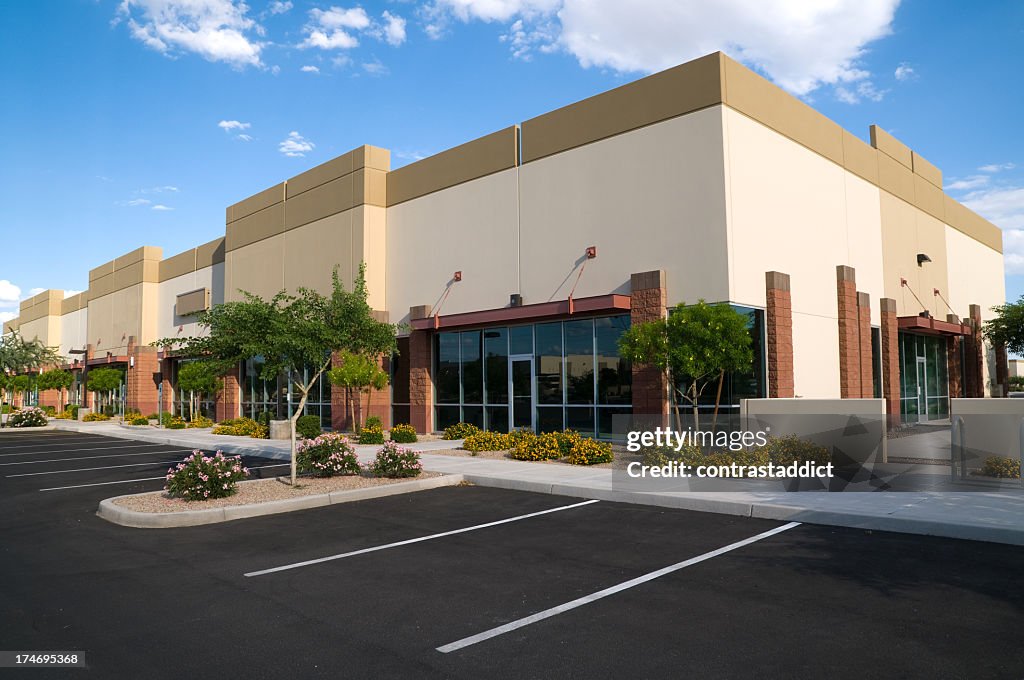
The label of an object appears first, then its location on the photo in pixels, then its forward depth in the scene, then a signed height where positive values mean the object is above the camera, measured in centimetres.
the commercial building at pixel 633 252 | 1817 +412
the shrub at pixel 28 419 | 3684 -149
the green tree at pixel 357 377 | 2300 +30
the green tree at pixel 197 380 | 3269 +38
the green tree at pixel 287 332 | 1349 +108
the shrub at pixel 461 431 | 2238 -147
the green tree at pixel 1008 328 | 2938 +204
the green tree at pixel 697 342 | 1523 +84
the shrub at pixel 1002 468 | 1185 -153
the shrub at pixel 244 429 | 2614 -158
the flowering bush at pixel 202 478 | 1126 -144
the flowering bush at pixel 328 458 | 1387 -140
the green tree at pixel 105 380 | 4303 +60
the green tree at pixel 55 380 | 4975 +75
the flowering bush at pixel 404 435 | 2161 -151
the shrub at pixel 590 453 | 1609 -160
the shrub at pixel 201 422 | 3319 -160
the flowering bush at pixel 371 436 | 2170 -154
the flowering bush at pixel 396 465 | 1389 -155
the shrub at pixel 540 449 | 1712 -158
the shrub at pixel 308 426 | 2359 -131
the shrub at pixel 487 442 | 1906 -157
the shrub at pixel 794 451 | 1322 -136
